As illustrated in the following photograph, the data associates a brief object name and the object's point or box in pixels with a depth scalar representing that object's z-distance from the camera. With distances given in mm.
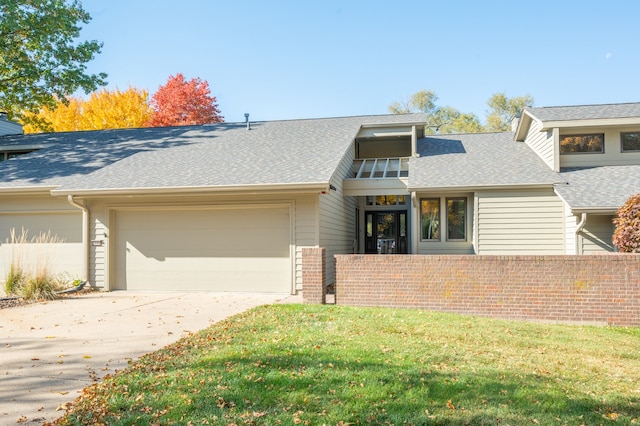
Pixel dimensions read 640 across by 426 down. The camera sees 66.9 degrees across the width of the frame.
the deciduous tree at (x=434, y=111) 40531
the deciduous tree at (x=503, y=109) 38625
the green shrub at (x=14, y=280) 10305
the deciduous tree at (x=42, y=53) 18156
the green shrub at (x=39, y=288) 10062
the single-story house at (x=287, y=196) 11172
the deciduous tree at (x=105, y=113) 29344
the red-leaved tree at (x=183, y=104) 30672
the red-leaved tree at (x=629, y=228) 9156
